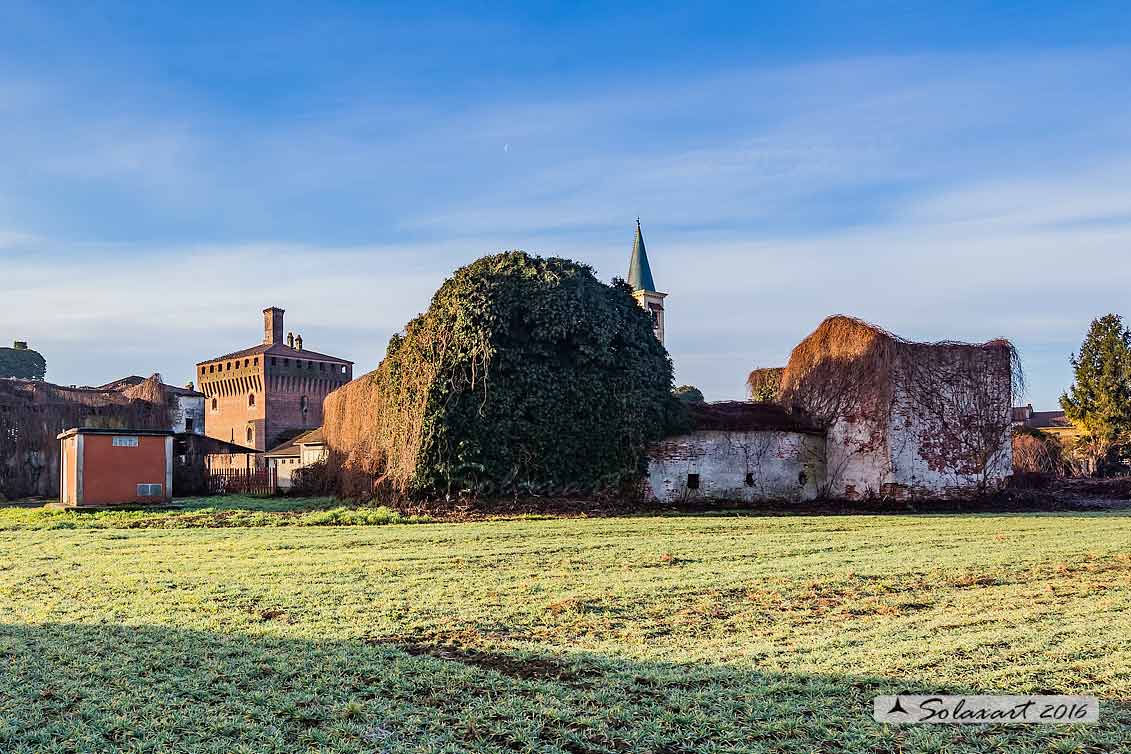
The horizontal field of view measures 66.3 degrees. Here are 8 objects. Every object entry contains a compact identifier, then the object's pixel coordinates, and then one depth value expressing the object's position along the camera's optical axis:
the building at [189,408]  49.90
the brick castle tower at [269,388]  53.66
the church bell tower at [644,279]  62.90
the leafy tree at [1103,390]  36.53
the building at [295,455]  31.92
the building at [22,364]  65.12
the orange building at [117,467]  23.48
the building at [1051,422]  43.41
